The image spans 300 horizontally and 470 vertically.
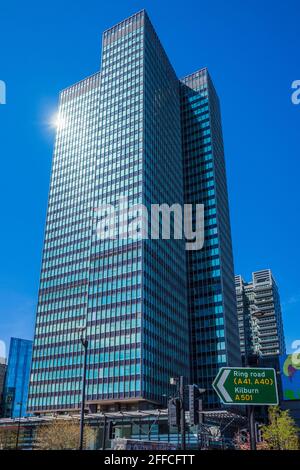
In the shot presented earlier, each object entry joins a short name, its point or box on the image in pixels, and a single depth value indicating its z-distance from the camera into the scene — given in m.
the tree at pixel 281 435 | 63.49
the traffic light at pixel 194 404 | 18.39
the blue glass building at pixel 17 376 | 154.75
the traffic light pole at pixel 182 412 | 19.72
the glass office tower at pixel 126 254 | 106.62
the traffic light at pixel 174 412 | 19.17
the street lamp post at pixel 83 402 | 23.56
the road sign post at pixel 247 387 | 16.03
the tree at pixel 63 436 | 68.31
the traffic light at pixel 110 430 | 29.84
